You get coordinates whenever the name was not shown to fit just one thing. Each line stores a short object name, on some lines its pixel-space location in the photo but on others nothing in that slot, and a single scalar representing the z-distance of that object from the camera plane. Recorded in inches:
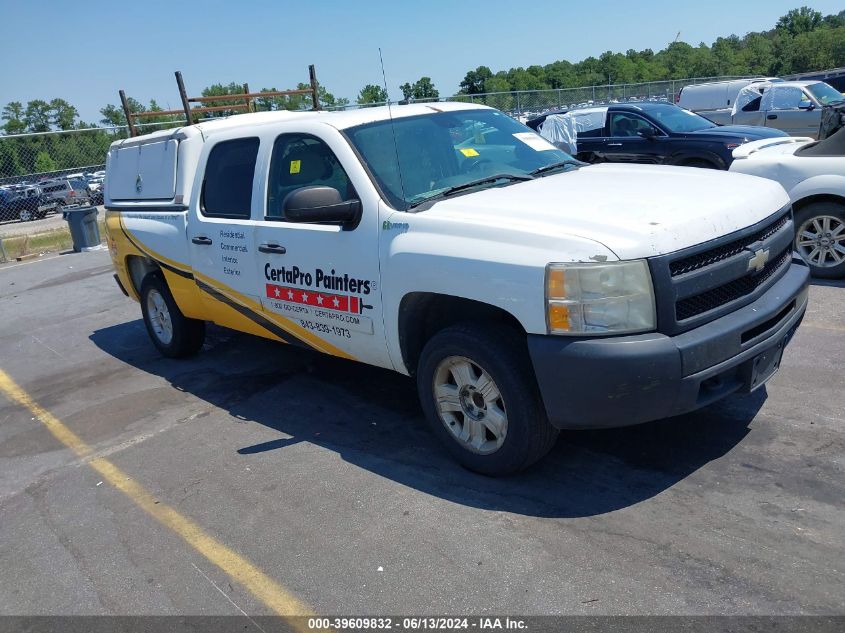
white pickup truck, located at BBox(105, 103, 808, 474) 131.4
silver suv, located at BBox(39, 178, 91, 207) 1032.8
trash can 572.4
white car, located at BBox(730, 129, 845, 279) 260.2
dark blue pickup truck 439.2
